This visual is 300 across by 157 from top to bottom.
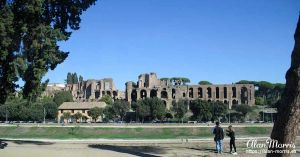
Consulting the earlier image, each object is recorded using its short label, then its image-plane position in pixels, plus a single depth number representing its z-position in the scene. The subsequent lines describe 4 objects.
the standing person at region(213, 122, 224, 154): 17.27
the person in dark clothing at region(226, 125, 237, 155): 17.39
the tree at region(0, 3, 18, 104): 17.14
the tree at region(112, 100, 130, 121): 88.01
